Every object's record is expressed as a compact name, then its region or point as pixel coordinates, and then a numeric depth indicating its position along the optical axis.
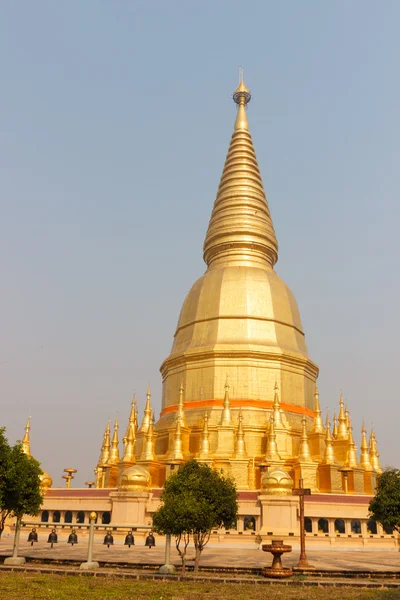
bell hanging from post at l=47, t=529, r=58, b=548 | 25.95
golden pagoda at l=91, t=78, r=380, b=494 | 36.09
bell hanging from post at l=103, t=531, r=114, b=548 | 26.16
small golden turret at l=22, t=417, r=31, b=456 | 40.89
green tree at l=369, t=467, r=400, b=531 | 21.02
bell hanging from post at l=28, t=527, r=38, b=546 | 28.16
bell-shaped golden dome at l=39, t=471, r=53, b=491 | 36.07
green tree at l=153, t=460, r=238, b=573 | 17.56
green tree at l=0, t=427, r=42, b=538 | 18.92
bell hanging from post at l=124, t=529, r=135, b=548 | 26.33
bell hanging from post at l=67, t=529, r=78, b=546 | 26.37
